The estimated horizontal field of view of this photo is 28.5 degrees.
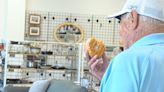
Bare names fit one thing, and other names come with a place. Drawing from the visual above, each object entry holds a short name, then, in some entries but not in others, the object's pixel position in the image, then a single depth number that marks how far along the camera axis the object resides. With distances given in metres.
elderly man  1.05
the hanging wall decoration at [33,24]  6.97
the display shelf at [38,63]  5.78
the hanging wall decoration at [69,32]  7.09
